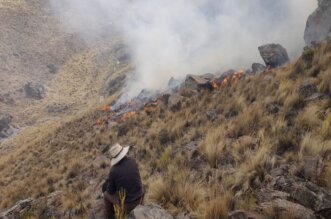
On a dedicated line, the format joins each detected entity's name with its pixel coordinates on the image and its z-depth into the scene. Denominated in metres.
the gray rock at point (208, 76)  20.60
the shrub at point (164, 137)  12.01
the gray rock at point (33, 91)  48.44
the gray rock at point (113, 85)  44.47
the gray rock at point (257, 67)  19.11
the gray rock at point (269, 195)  5.13
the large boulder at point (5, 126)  35.47
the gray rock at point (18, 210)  9.08
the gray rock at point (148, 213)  5.03
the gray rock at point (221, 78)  18.75
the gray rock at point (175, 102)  15.90
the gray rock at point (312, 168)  5.59
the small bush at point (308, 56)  12.39
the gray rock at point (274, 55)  19.25
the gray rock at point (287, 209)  4.46
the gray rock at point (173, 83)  26.04
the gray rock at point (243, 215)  4.64
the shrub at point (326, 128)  7.02
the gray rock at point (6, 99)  45.84
